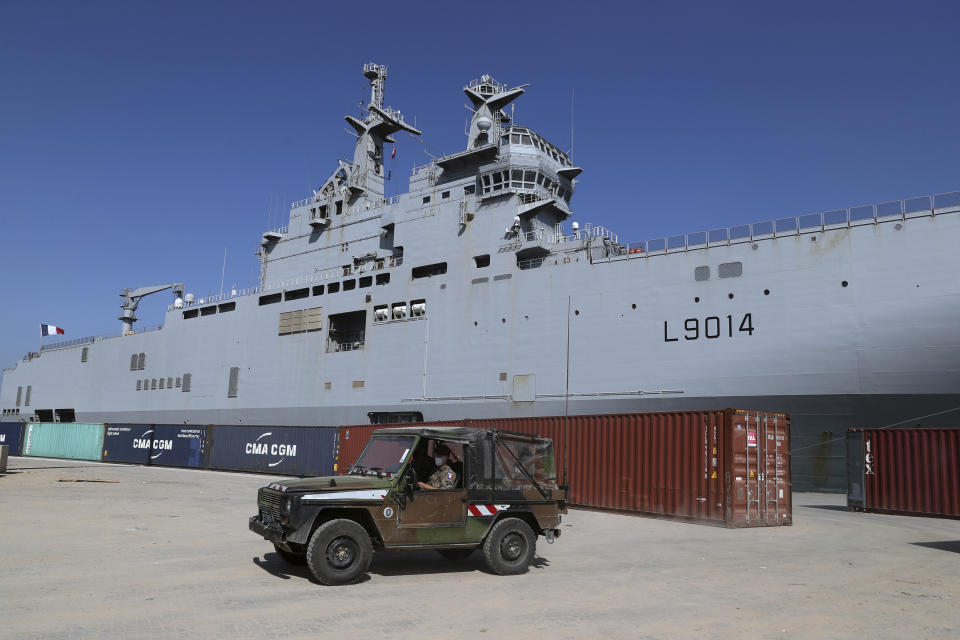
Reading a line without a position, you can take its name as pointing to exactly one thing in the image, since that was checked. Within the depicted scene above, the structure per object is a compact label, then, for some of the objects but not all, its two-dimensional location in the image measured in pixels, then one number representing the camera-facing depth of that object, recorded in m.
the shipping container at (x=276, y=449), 27.98
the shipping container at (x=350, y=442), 25.26
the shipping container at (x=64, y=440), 39.50
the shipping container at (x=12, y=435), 45.06
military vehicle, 8.55
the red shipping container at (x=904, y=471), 17.98
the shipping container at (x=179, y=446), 33.94
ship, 21.66
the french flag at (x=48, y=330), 53.94
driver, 9.43
